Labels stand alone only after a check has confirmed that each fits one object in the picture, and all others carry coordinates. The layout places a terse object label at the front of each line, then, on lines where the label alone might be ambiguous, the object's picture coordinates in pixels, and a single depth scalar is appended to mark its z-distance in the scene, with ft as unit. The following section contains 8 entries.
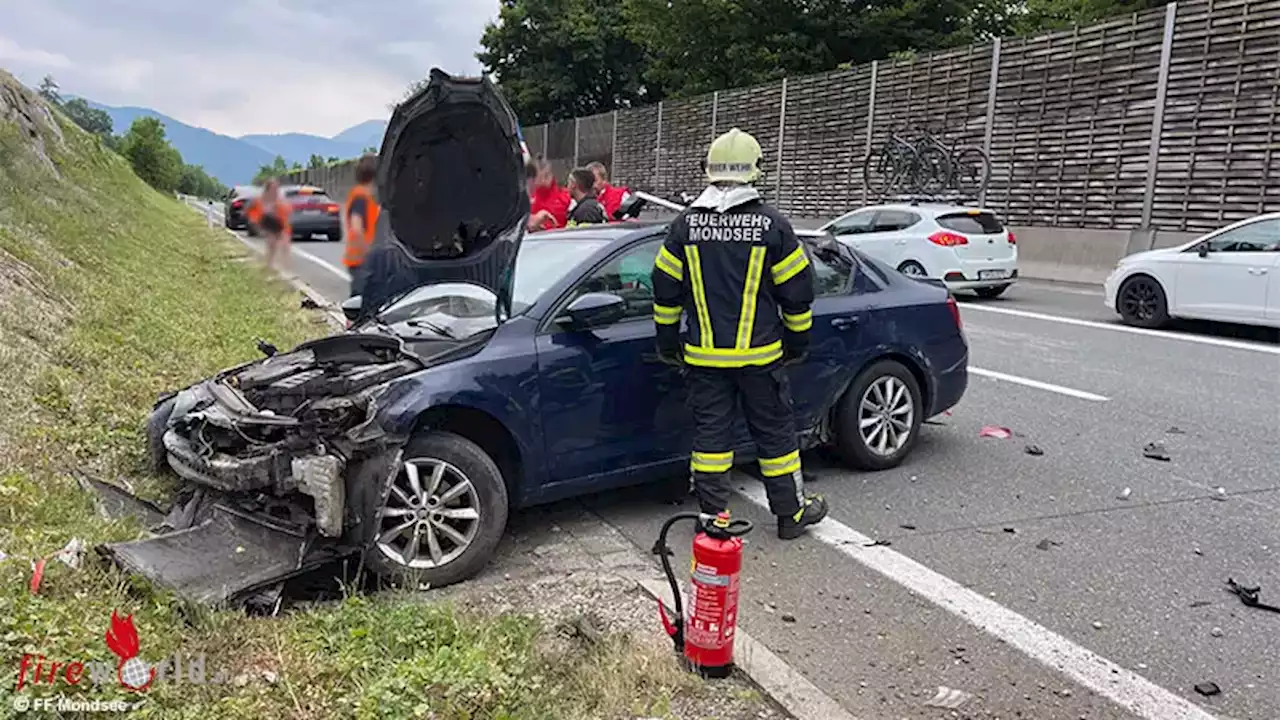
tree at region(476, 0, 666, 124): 143.95
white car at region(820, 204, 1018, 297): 44.37
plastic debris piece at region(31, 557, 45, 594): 10.68
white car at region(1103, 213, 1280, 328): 32.09
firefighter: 14.11
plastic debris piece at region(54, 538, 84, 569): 11.39
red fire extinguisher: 10.41
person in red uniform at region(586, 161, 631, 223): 31.27
